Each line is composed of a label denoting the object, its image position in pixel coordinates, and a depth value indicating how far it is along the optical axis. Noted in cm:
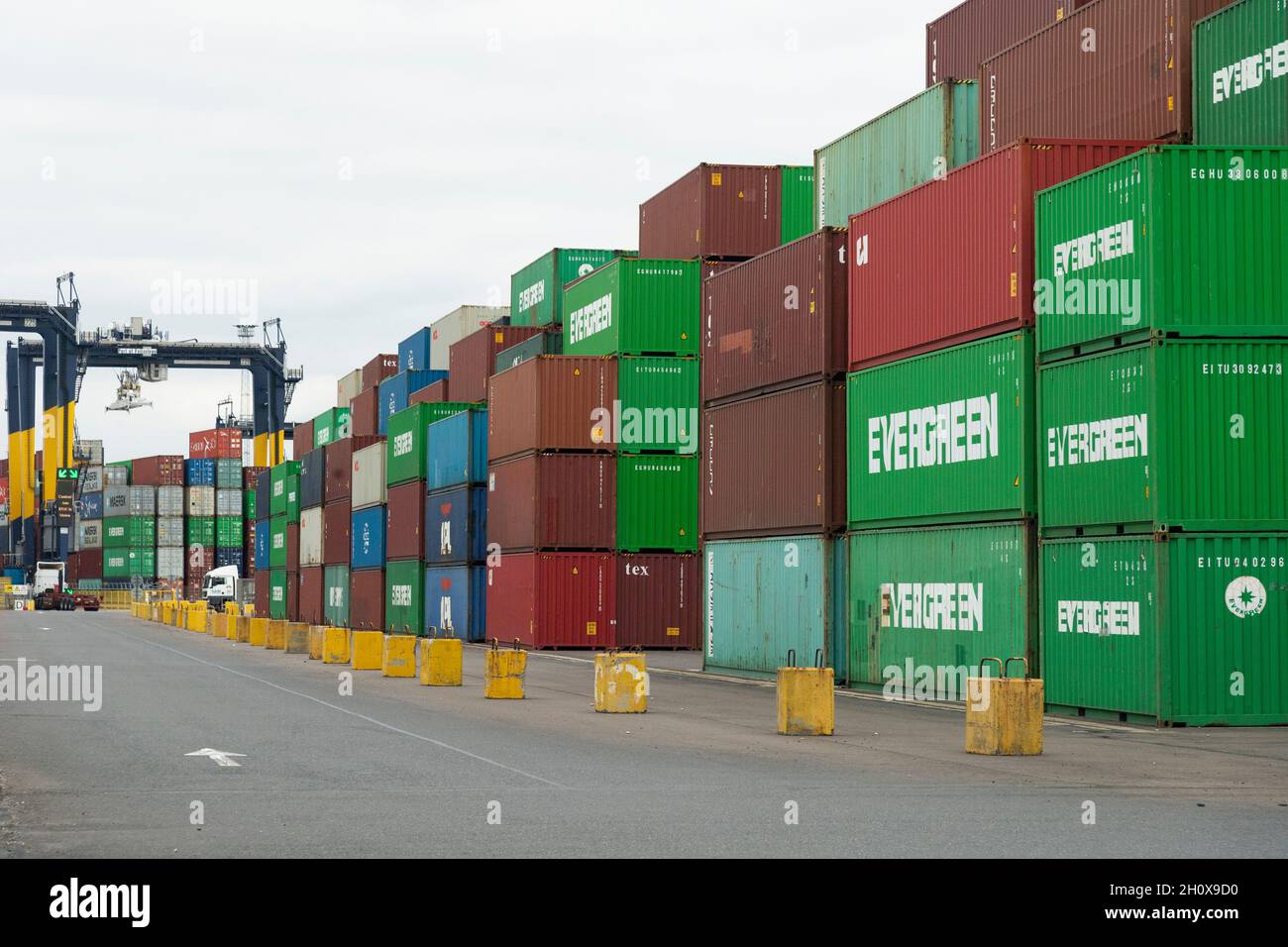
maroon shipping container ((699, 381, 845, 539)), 2917
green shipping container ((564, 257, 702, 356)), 4250
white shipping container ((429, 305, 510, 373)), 6475
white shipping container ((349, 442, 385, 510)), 6331
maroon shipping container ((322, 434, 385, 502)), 6876
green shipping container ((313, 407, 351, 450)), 7925
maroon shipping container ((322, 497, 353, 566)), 6906
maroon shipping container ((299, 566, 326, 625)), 7456
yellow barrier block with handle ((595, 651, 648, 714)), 2303
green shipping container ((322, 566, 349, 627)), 6788
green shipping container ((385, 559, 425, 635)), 5703
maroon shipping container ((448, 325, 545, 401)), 5381
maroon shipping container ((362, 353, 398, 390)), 7662
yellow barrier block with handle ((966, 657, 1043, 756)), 1744
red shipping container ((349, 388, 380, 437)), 7212
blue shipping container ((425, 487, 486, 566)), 5084
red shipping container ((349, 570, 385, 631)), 6216
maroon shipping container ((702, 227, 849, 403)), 2942
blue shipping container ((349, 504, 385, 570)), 6303
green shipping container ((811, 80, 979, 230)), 2739
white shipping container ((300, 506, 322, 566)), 7525
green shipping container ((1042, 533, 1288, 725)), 2003
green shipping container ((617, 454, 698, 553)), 4372
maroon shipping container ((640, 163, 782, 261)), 4094
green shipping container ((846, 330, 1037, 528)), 2331
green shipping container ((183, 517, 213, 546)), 12938
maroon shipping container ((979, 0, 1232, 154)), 2316
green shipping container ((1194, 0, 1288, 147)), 2150
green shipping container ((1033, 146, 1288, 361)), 2062
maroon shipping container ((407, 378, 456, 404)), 6047
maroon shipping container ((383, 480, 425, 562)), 5703
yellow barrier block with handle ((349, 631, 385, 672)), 3566
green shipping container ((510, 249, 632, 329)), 5209
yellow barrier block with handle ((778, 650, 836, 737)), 1966
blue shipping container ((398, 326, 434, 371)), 7006
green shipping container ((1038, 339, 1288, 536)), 2034
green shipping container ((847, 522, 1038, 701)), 2305
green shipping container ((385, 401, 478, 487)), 5609
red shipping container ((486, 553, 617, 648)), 4347
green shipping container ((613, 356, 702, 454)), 4362
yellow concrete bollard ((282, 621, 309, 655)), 4575
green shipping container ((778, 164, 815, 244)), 4128
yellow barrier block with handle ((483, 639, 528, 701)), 2584
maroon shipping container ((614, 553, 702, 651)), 4362
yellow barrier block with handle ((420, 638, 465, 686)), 2962
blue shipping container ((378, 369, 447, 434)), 6738
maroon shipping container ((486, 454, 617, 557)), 4366
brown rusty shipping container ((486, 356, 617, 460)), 4369
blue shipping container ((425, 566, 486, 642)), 5100
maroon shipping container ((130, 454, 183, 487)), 12900
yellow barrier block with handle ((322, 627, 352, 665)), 3878
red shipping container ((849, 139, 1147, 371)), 2345
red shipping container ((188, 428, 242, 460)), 13188
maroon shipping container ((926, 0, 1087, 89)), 2923
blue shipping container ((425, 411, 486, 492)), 5116
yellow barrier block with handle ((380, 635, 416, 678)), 3272
